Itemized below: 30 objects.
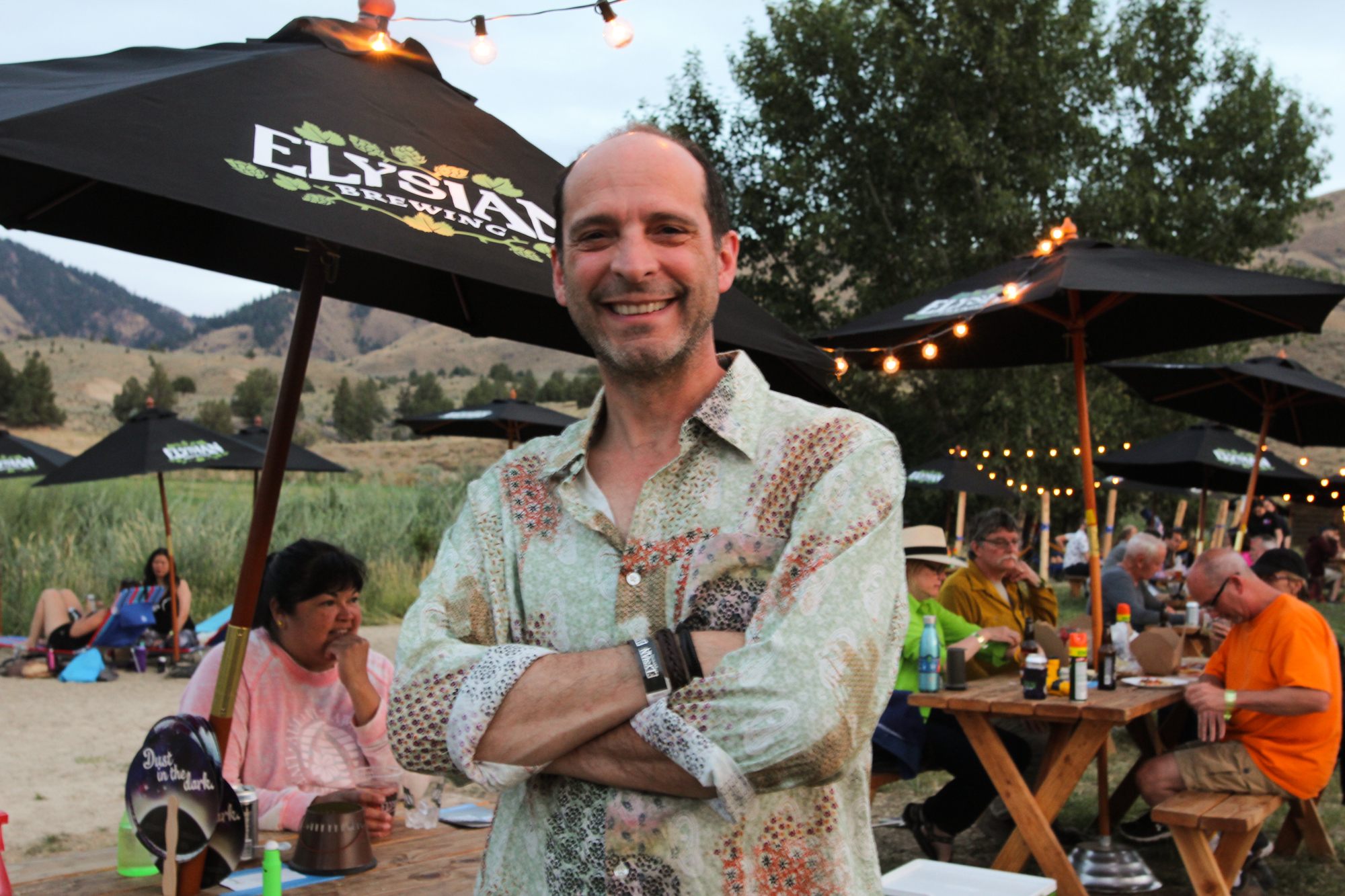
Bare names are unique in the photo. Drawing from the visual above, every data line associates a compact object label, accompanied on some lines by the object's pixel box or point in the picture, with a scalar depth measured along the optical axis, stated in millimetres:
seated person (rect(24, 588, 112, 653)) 12867
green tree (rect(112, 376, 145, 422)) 54156
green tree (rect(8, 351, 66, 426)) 49719
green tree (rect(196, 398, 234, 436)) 48878
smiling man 1355
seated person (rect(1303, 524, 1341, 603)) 23016
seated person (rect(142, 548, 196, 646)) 13227
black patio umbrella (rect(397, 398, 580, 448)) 14195
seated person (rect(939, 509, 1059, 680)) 7047
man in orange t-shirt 5364
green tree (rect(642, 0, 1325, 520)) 22531
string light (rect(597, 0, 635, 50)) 3902
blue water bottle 5656
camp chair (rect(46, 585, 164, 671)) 12938
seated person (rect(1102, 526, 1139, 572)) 11141
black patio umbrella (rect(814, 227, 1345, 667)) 5473
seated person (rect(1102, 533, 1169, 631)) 9812
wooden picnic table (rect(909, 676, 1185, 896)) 5266
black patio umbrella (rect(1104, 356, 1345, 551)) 8656
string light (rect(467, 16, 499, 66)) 3690
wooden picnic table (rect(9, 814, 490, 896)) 2682
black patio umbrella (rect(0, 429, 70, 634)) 14906
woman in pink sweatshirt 3693
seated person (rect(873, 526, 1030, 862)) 6004
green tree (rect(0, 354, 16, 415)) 50500
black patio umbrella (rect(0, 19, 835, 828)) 2234
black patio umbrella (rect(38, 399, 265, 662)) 12047
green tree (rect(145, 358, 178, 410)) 53875
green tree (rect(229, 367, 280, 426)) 55312
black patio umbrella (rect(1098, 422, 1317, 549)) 13836
